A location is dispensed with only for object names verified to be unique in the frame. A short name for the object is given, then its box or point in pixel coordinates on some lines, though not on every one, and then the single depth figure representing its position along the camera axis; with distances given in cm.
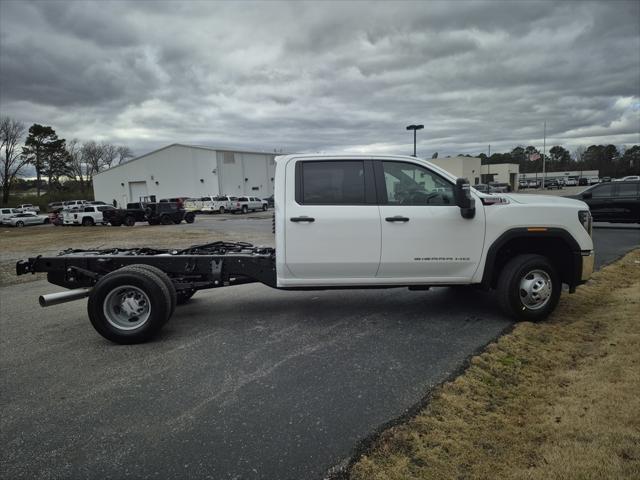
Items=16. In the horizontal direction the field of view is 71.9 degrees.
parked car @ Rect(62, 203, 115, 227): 3384
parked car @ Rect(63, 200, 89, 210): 5881
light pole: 2422
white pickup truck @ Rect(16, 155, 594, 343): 502
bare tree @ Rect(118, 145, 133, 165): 10694
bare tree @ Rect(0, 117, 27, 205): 7094
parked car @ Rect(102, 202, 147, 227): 3266
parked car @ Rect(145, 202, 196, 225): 3194
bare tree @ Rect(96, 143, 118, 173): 10262
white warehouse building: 5712
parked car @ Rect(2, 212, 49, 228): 3903
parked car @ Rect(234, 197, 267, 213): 4453
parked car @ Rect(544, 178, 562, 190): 8260
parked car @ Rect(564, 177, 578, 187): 9181
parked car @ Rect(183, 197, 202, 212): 4491
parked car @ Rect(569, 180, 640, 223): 1520
